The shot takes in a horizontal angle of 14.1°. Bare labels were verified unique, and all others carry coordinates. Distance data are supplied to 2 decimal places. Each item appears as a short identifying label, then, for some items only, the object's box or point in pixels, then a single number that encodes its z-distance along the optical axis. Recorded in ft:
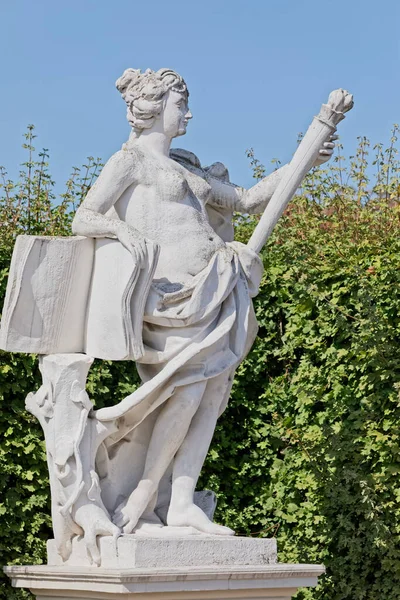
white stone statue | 23.54
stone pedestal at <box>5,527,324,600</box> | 22.12
